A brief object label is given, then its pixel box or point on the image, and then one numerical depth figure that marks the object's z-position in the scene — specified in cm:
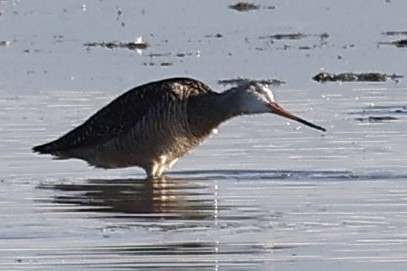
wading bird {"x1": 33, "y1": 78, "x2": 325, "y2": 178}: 1503
